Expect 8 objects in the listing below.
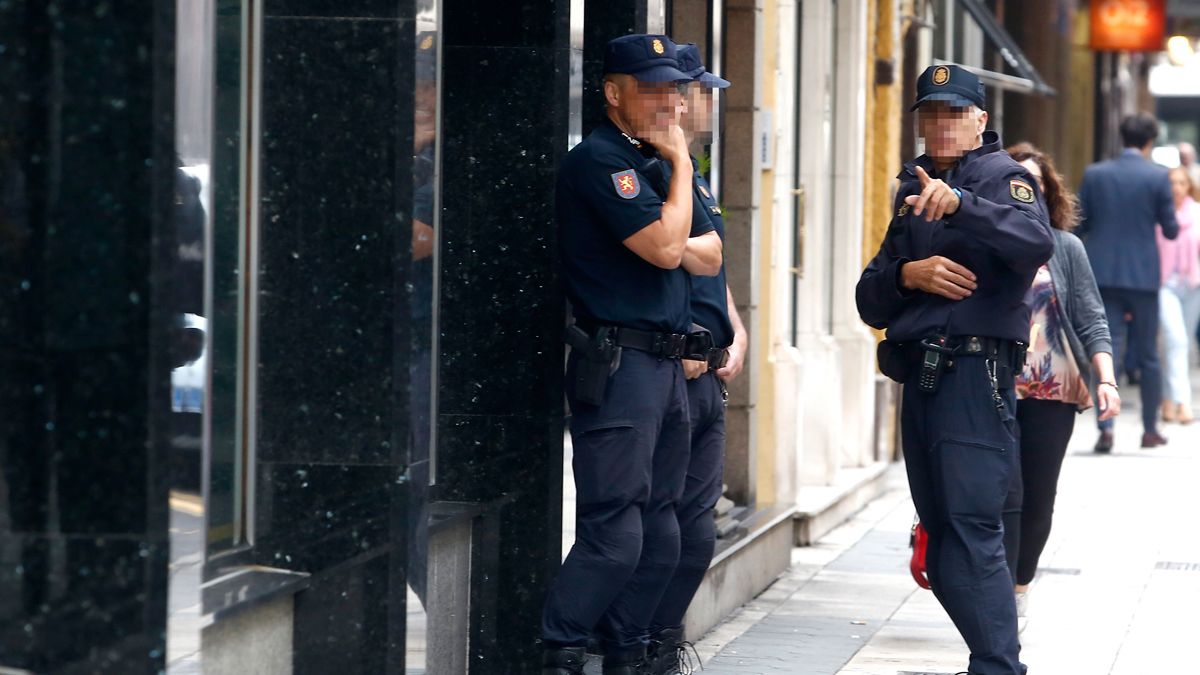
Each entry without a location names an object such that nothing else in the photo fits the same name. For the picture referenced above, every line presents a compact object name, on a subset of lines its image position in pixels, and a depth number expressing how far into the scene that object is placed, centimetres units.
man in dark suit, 2630
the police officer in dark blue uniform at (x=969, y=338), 1092
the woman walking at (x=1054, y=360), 1355
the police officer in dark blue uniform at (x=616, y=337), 1045
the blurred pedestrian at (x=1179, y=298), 2883
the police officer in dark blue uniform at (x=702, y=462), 1152
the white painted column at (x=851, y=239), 2097
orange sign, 3956
